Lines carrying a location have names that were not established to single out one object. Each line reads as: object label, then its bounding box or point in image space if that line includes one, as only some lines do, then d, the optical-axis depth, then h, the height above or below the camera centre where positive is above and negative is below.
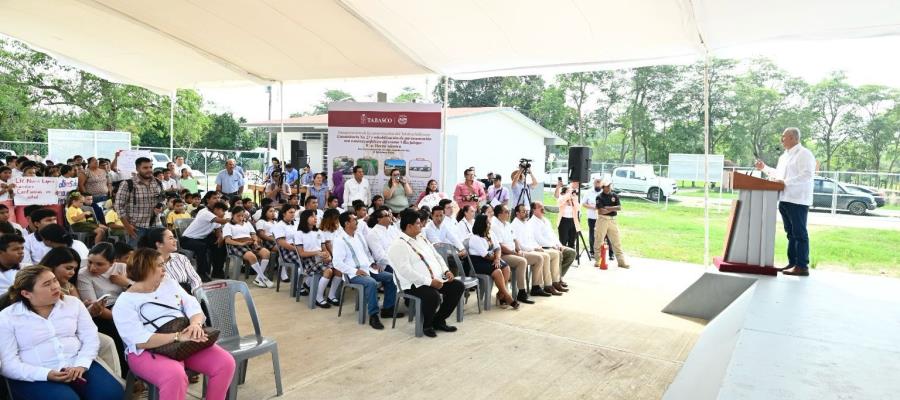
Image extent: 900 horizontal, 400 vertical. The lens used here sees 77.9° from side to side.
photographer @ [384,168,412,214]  8.11 -0.35
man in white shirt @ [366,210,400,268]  5.89 -0.75
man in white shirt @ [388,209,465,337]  4.81 -0.95
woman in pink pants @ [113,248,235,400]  2.81 -0.86
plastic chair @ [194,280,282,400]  3.41 -0.96
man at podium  5.13 -0.12
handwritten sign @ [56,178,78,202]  7.31 -0.32
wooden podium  5.38 -0.51
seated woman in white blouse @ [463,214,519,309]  5.84 -0.92
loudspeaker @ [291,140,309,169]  13.38 +0.31
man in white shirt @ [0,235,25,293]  3.38 -0.59
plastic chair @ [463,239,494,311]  5.81 -1.20
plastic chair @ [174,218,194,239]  6.91 -0.76
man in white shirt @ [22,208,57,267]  4.27 -0.62
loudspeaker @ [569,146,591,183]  8.88 +0.16
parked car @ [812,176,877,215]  13.86 -0.48
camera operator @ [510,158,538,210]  8.42 -0.16
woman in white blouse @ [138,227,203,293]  3.77 -0.66
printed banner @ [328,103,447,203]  8.23 +0.44
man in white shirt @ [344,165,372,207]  8.12 -0.29
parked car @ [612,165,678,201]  18.09 -0.26
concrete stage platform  2.42 -0.91
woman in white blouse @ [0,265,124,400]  2.53 -0.87
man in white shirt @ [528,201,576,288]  6.96 -0.84
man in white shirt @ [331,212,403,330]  5.06 -0.95
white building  17.64 +1.13
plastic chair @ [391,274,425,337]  4.78 -1.21
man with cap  8.27 -0.67
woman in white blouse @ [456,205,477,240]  6.42 -0.61
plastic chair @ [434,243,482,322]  5.32 -1.01
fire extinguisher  8.27 -1.18
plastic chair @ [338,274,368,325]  5.08 -1.21
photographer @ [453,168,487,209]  8.05 -0.32
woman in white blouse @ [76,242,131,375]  3.50 -0.75
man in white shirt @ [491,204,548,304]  6.21 -0.90
